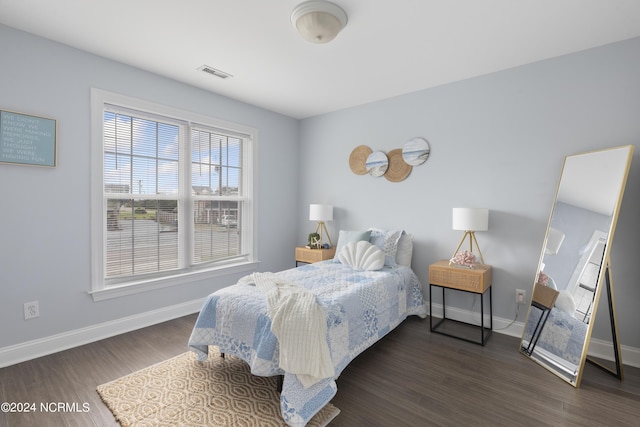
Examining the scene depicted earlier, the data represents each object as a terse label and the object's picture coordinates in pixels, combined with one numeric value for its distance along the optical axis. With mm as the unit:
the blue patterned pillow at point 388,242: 3268
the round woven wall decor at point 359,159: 3907
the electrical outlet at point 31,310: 2377
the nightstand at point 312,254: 3898
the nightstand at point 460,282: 2707
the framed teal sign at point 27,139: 2262
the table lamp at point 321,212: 4008
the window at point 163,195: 2826
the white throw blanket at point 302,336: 1700
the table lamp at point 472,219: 2801
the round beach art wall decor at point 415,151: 3412
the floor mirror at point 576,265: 2131
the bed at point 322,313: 1739
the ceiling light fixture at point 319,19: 1950
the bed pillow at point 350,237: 3451
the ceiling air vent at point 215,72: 2909
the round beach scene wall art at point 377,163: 3717
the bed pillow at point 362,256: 3072
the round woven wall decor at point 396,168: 3562
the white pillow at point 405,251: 3365
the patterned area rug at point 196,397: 1727
